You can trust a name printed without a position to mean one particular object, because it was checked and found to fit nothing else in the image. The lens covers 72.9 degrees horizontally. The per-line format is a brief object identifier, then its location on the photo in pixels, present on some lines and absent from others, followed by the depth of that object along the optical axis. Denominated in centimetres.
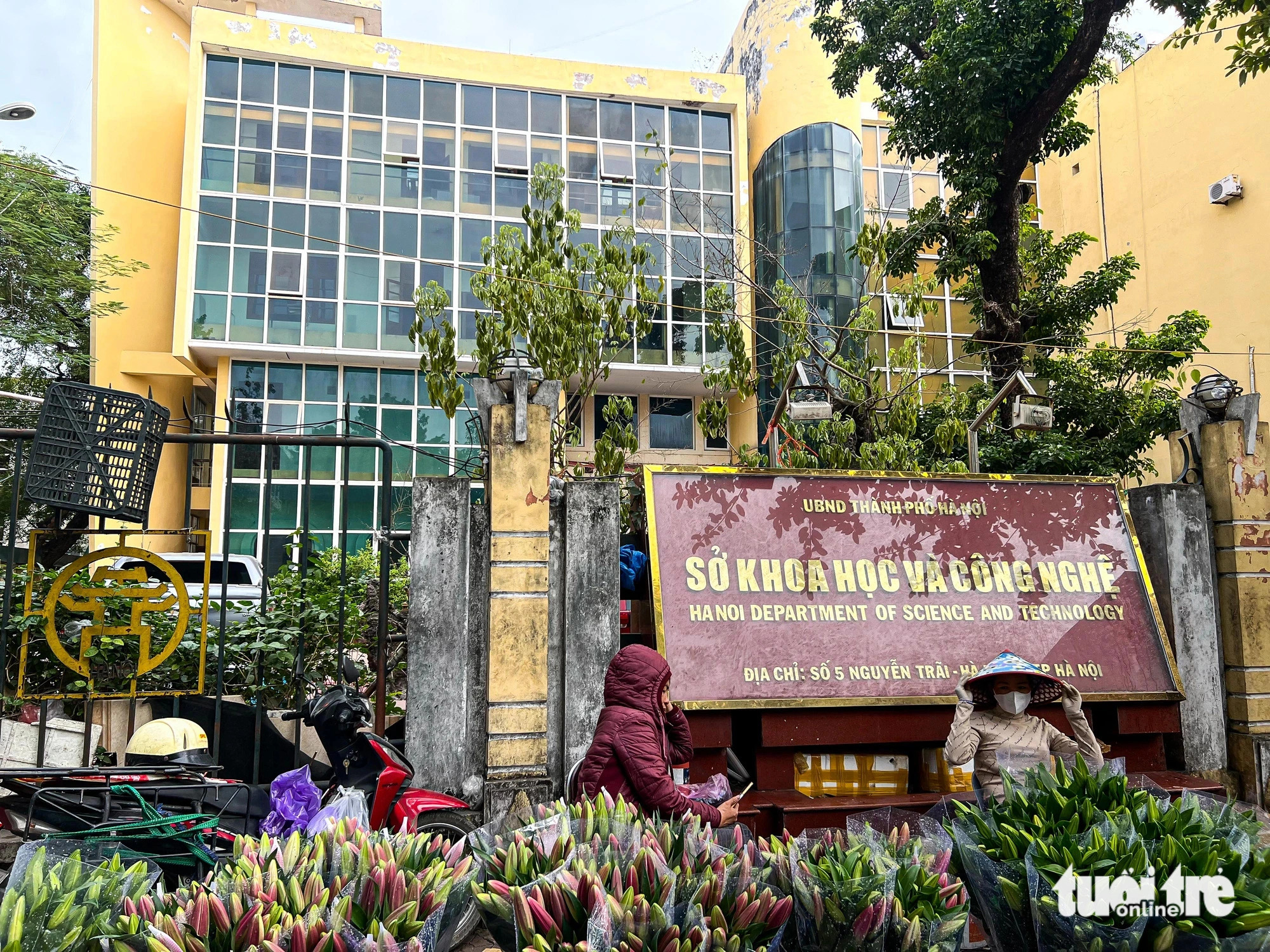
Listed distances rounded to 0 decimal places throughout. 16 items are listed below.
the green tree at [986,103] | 933
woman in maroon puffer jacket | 322
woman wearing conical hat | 403
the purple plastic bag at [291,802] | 376
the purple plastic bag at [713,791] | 365
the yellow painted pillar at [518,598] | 461
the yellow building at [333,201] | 1788
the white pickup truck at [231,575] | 1003
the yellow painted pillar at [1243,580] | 563
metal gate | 439
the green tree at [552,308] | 849
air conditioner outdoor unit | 1567
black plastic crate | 400
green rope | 335
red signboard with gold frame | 504
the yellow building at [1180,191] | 1577
